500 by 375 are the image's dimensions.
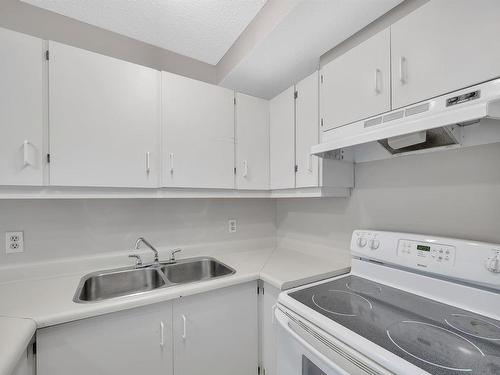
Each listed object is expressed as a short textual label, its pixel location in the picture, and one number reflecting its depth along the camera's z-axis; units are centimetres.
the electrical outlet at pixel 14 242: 132
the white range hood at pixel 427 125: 77
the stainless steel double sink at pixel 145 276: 142
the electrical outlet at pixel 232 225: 204
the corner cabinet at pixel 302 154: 148
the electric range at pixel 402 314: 71
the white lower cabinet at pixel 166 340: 100
